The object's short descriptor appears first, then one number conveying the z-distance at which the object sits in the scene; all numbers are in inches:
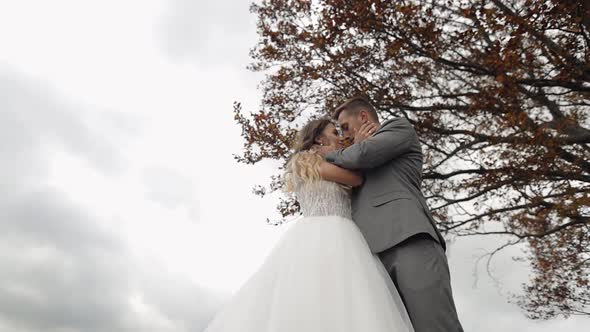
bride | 91.7
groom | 101.0
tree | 229.8
